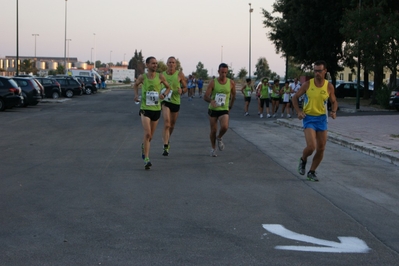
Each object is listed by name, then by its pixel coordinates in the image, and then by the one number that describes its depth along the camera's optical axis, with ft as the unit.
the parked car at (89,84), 187.21
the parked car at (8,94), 87.97
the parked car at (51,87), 139.44
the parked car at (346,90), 158.40
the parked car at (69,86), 155.43
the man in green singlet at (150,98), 34.69
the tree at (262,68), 330.42
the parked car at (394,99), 93.81
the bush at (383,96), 103.09
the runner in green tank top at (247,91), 90.06
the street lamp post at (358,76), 98.46
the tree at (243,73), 354.86
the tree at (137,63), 521.65
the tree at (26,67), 393.70
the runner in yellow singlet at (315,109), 30.78
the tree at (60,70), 404.45
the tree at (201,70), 452.35
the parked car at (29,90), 98.48
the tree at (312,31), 128.77
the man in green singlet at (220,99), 39.22
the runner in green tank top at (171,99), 39.96
